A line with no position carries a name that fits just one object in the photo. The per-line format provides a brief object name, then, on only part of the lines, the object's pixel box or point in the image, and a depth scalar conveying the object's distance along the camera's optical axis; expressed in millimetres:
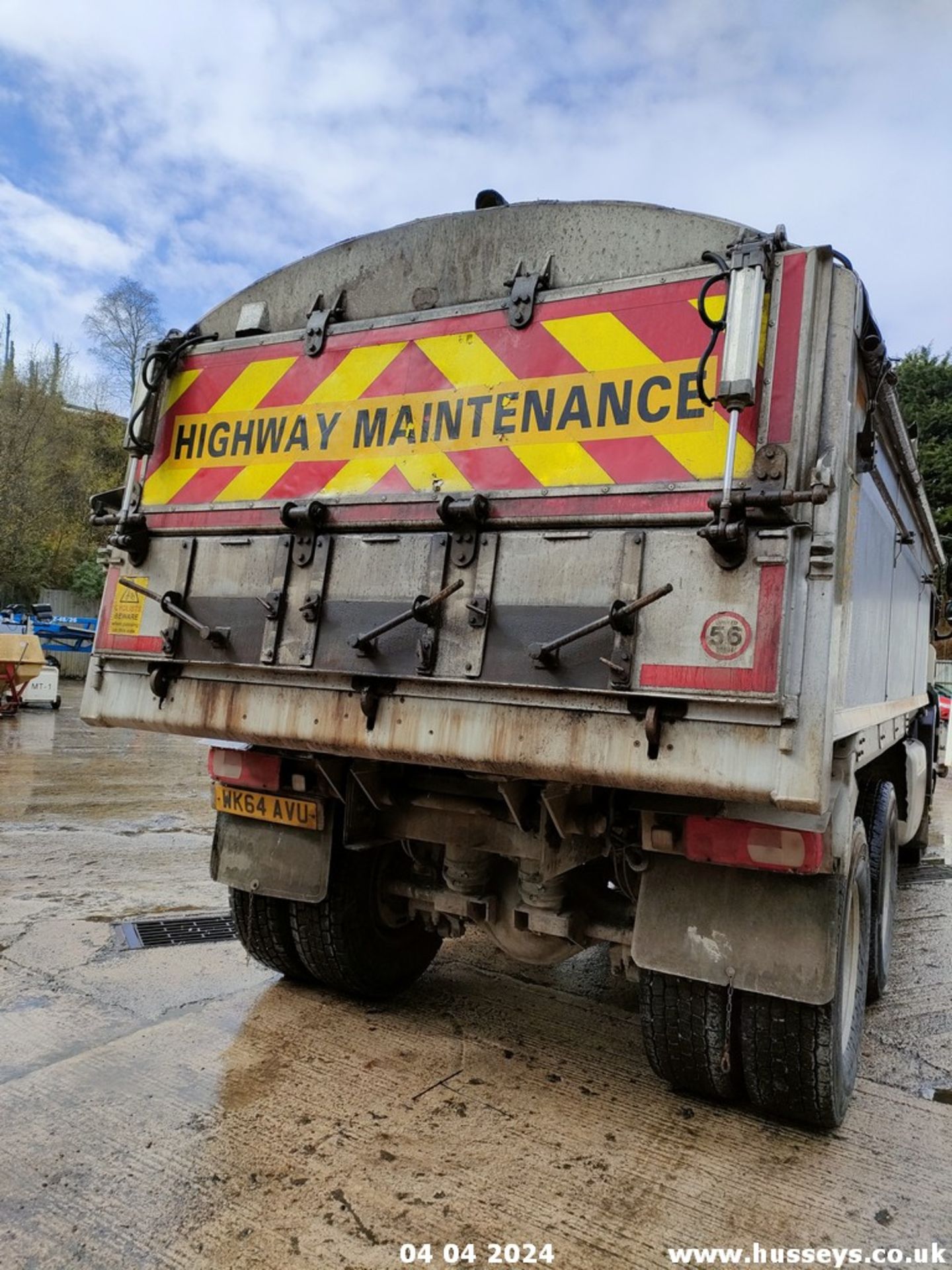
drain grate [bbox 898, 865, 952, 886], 6648
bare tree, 30594
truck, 2271
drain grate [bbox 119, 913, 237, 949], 4301
